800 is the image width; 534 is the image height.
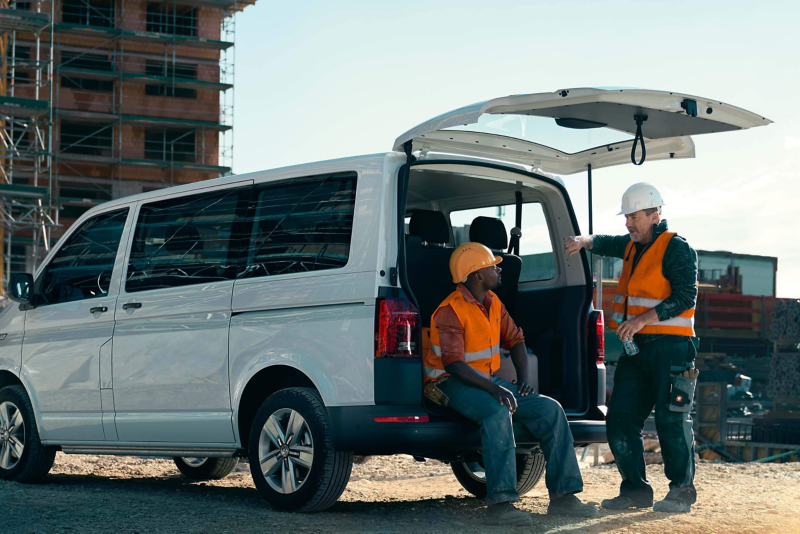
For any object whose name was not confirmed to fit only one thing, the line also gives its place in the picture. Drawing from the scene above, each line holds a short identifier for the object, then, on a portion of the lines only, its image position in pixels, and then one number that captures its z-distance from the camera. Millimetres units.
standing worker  6195
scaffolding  32875
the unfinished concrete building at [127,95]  46875
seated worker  5676
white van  5645
